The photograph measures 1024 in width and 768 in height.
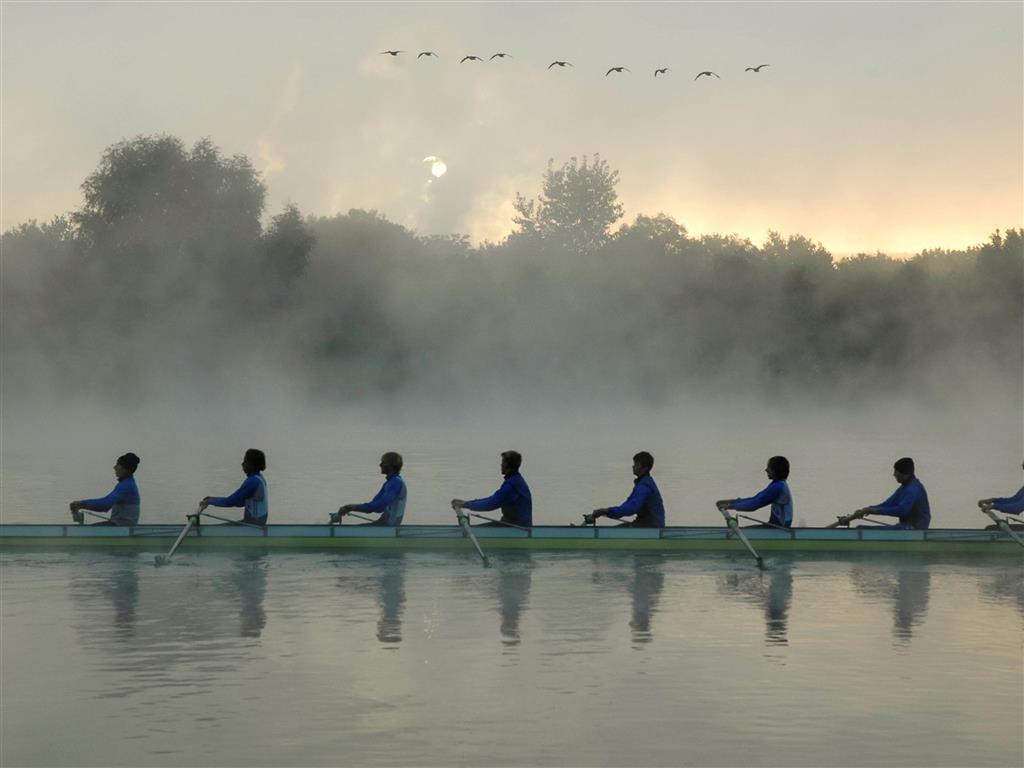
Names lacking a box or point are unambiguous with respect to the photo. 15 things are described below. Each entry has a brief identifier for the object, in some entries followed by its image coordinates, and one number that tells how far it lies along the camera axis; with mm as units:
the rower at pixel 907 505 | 26312
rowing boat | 26422
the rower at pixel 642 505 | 25984
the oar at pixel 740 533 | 25777
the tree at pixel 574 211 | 124375
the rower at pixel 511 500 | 25922
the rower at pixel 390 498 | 26109
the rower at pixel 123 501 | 26078
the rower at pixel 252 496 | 25562
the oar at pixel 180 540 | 25312
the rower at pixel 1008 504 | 26562
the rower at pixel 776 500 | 25953
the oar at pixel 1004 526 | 26438
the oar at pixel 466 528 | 26016
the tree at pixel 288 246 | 80438
